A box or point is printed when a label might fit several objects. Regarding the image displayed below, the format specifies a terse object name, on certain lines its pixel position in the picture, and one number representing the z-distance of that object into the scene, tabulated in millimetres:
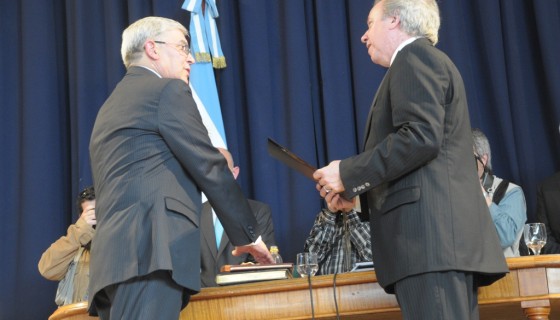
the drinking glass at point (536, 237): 3287
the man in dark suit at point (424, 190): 2404
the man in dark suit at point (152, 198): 2516
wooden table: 3041
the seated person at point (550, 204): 4934
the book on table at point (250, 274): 3186
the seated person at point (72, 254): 4812
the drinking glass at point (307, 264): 3229
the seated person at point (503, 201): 4488
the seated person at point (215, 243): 4629
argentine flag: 5227
